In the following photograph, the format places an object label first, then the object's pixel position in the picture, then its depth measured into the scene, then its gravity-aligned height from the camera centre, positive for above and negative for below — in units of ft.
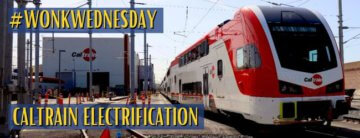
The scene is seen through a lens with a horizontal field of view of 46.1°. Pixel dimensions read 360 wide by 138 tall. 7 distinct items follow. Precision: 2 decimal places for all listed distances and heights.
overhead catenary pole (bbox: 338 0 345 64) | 92.88 +9.39
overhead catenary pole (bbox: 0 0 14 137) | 28.48 +0.64
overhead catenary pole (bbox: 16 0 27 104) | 37.77 +2.26
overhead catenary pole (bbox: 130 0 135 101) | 76.34 +2.62
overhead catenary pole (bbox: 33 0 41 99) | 68.13 +4.33
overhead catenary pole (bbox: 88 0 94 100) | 112.47 +11.58
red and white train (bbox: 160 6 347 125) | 34.01 +0.58
